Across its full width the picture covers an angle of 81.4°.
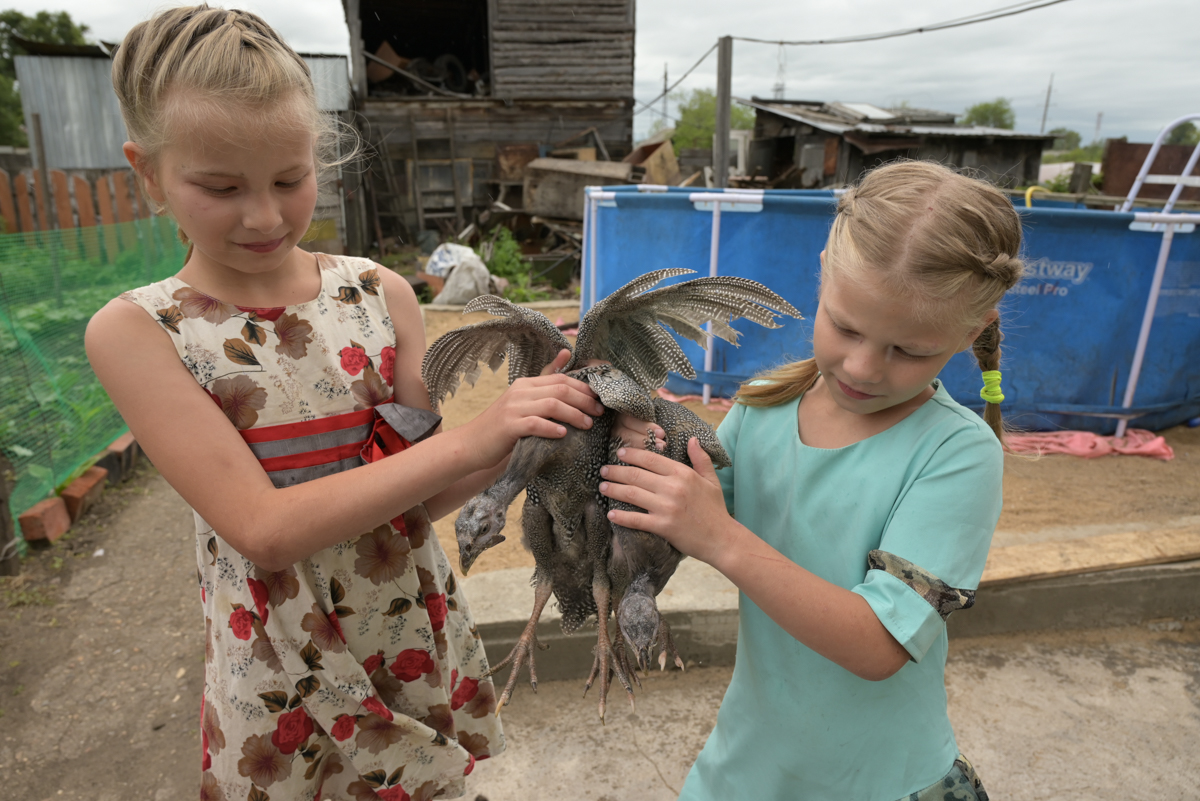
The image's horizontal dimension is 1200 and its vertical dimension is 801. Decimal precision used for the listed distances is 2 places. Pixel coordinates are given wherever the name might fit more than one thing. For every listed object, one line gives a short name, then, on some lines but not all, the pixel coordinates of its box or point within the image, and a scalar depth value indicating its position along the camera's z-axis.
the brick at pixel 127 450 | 4.98
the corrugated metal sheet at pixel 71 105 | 13.09
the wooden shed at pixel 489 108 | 14.53
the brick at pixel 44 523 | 4.00
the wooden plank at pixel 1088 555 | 3.36
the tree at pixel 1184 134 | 16.06
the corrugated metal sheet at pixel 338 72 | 12.57
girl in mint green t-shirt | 1.18
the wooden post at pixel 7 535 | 3.74
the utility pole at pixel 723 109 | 9.36
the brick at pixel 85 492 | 4.33
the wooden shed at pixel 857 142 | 15.18
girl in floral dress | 1.26
